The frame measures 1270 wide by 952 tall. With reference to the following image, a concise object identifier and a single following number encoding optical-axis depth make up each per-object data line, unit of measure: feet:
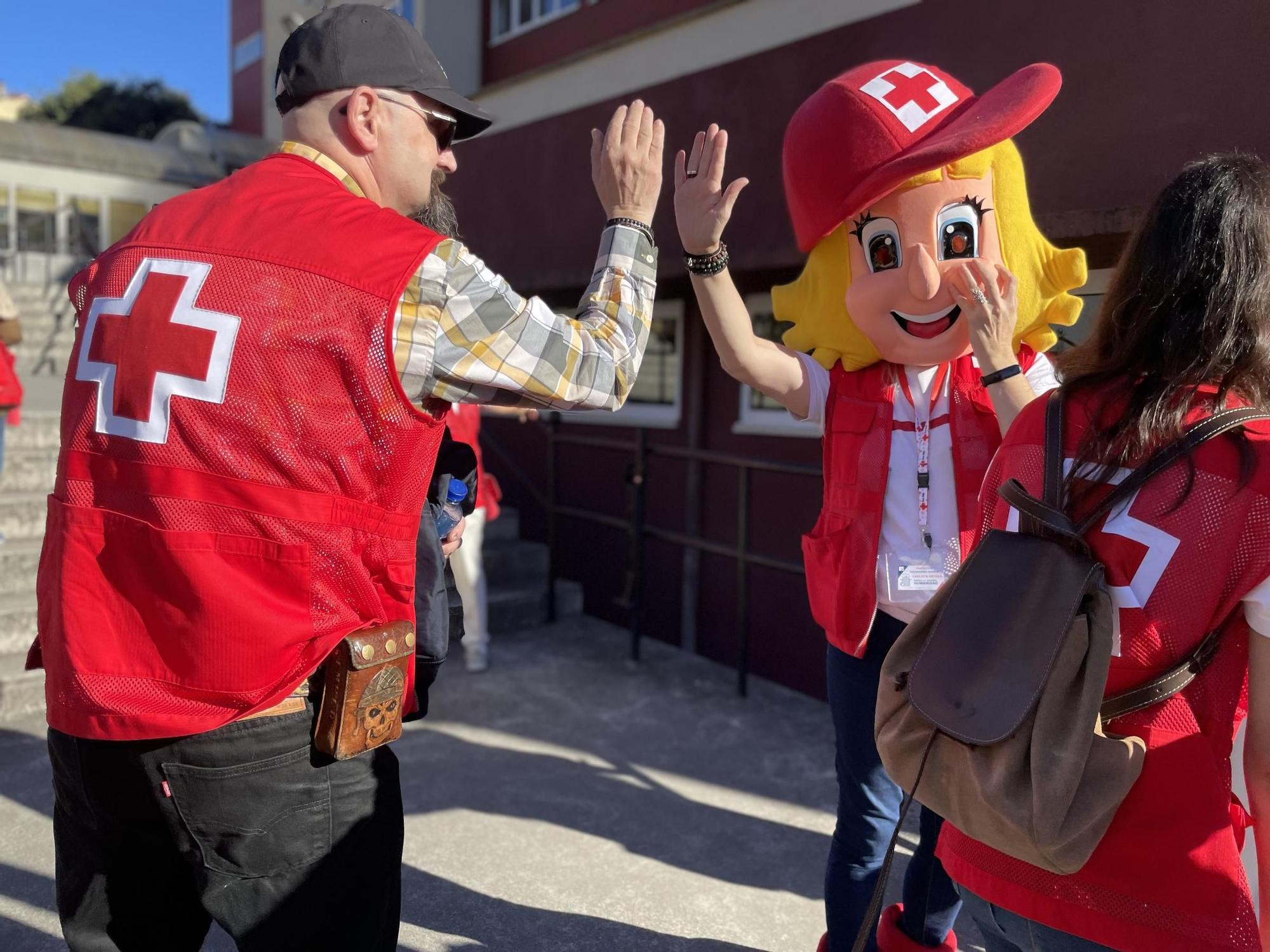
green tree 97.96
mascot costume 7.03
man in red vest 4.48
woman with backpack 4.08
